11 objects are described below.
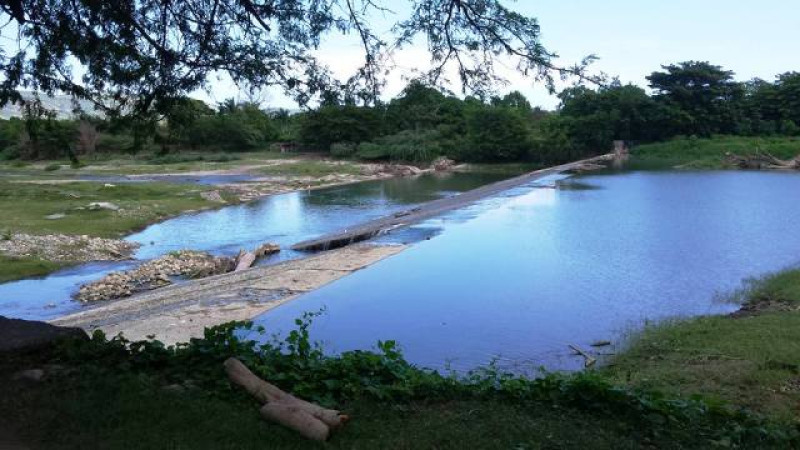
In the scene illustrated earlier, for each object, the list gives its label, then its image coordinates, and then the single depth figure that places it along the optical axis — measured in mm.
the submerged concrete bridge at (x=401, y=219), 28453
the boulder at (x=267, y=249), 27019
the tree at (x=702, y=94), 71812
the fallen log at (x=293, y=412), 5113
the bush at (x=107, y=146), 74888
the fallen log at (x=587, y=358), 11962
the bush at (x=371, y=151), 75812
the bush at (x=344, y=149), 78000
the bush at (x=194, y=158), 78875
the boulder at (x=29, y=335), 6602
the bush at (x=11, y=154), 82706
